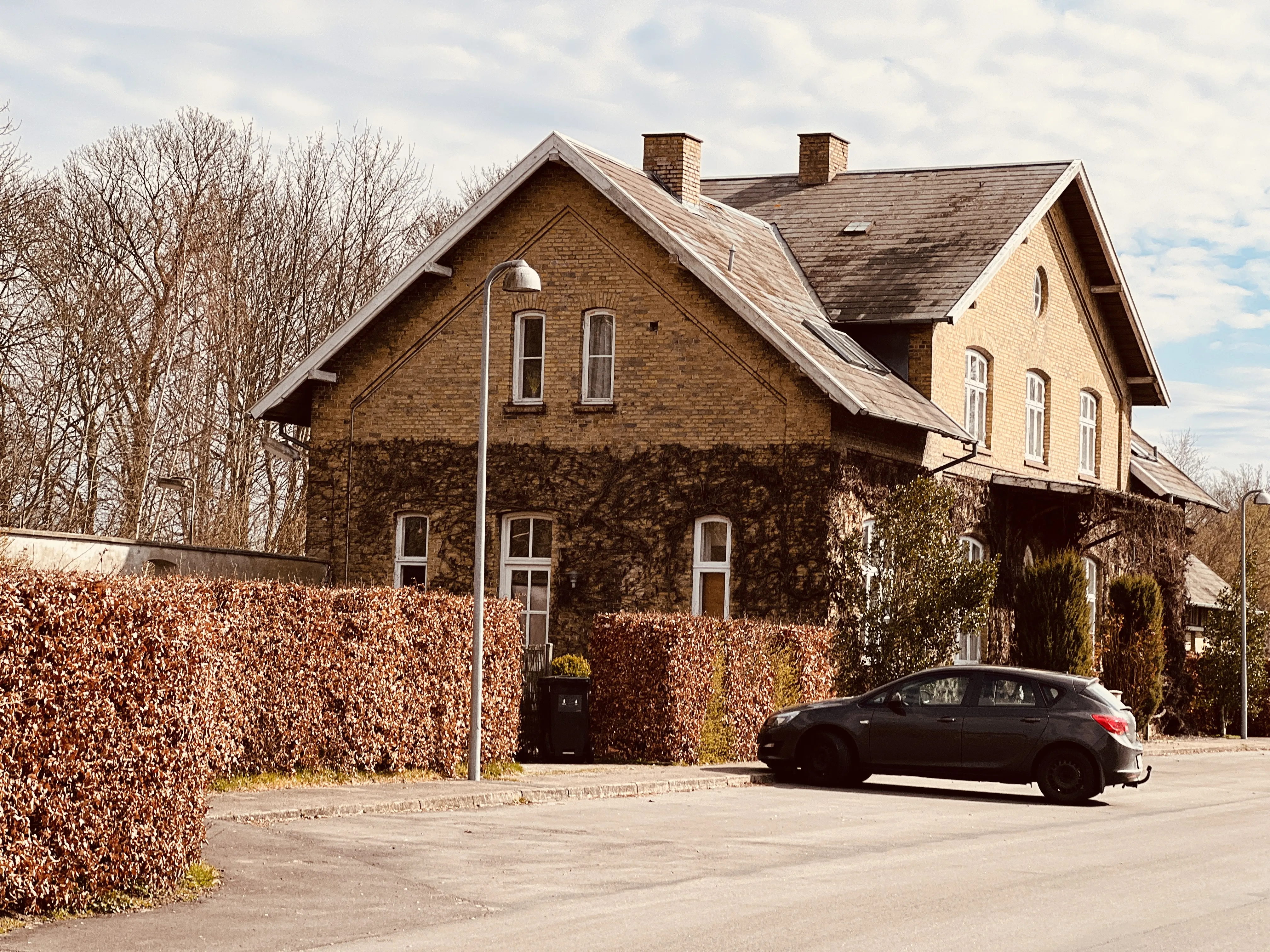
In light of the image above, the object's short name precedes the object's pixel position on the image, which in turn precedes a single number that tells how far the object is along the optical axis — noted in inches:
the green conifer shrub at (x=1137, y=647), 1305.4
